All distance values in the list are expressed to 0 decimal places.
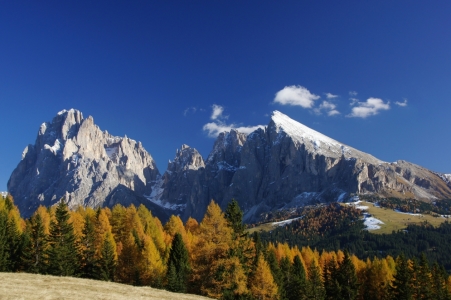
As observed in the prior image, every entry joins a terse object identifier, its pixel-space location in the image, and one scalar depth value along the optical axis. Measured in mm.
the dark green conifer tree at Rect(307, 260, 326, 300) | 65250
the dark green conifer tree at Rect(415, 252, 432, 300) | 68181
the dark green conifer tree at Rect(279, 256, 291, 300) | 61728
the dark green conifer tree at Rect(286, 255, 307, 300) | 65625
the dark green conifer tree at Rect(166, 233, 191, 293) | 48459
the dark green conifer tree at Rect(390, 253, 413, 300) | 65062
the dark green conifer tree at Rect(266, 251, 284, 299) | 59406
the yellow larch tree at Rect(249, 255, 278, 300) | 42969
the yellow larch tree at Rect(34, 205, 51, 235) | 70812
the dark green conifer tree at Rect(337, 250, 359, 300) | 67312
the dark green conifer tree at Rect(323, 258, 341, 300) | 67312
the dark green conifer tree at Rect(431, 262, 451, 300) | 70062
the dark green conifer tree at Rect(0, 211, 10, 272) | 45938
